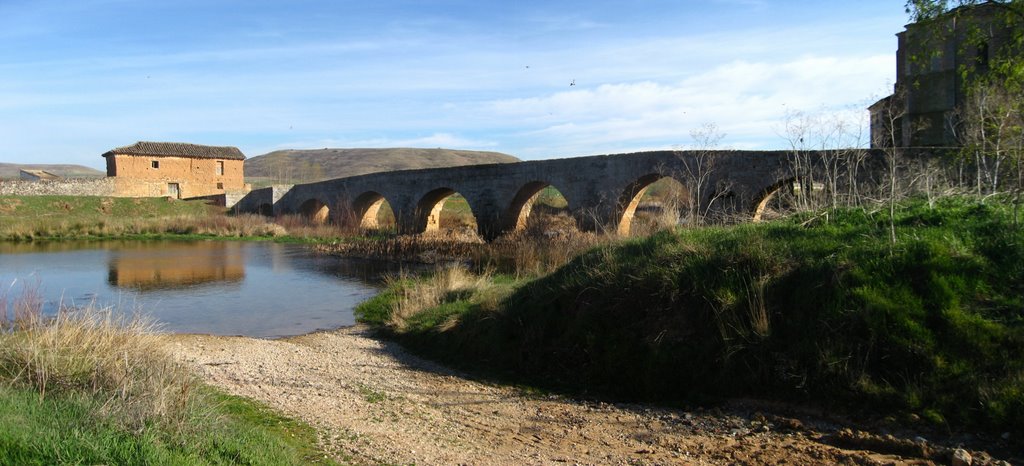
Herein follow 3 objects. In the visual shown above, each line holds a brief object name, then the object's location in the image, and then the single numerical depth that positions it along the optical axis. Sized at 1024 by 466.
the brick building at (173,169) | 56.12
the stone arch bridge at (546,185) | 20.36
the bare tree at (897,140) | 7.60
